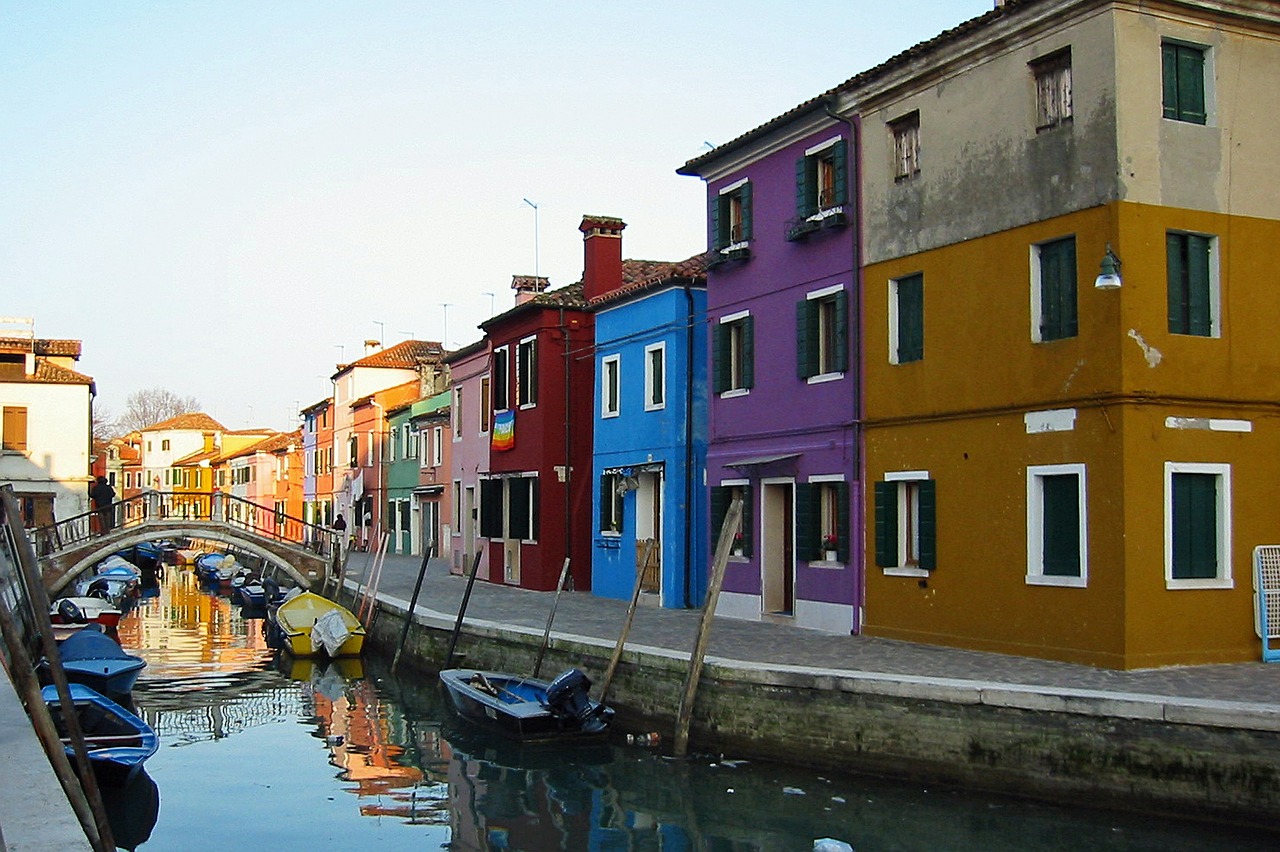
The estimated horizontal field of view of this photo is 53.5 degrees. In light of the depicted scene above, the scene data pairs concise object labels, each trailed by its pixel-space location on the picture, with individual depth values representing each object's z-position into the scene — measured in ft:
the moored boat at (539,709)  53.31
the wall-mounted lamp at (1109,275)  44.06
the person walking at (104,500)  119.65
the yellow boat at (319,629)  87.66
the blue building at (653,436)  78.23
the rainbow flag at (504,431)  100.68
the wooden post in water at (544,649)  61.31
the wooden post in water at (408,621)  79.56
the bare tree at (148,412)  396.37
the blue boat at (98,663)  61.36
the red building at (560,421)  94.79
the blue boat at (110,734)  42.91
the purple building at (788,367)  62.28
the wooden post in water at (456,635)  70.10
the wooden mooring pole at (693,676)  49.75
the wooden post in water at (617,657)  55.01
